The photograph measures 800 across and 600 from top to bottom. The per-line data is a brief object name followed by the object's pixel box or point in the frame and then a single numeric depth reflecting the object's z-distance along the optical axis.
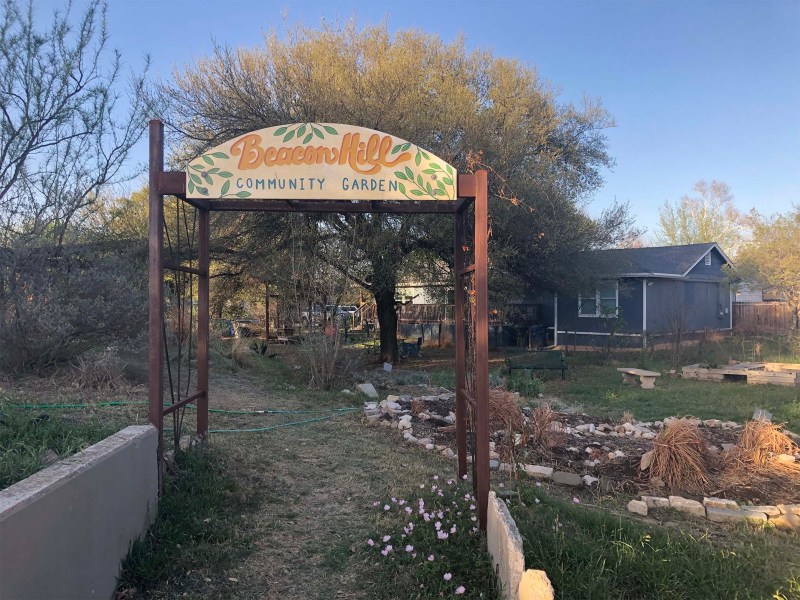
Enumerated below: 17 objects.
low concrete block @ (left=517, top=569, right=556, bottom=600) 2.15
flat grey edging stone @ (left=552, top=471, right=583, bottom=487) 4.83
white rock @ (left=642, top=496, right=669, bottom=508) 4.47
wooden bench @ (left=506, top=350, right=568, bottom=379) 12.33
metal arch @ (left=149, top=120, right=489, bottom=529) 3.76
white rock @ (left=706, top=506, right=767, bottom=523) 4.20
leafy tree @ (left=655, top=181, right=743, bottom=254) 37.19
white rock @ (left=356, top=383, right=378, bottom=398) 9.09
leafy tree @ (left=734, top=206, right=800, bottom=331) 17.05
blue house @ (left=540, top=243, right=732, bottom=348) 17.11
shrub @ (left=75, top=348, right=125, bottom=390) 7.00
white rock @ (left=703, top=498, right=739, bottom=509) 4.40
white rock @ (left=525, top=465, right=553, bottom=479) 4.99
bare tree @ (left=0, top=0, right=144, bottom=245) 8.07
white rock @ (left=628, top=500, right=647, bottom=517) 4.32
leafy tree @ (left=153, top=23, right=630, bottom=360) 11.10
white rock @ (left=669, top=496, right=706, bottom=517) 4.37
